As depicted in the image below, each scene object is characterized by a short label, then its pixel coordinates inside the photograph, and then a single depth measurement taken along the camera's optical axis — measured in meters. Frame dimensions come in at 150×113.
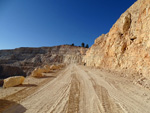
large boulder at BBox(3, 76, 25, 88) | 5.66
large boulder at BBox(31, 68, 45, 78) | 9.43
